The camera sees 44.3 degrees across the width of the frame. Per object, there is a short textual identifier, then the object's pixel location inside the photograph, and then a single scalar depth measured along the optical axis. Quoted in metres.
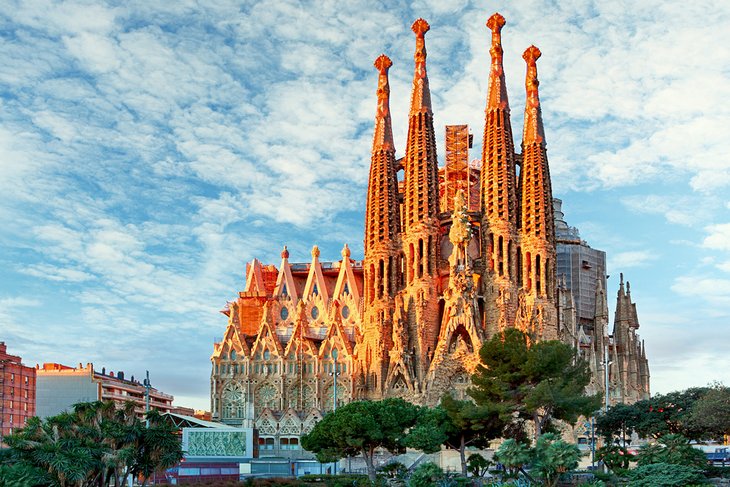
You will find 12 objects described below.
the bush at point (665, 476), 33.06
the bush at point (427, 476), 36.09
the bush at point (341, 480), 37.19
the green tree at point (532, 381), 39.72
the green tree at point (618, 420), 46.72
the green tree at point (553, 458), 32.62
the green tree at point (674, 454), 36.31
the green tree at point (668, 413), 44.62
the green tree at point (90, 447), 27.75
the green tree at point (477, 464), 40.84
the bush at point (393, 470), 41.38
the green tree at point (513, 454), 33.53
